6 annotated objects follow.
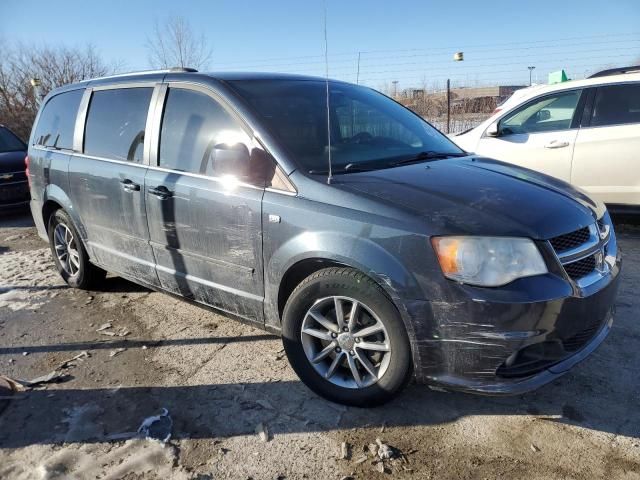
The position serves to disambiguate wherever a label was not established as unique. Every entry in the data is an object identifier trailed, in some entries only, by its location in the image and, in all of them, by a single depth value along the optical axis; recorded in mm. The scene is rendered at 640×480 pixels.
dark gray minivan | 2314
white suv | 5520
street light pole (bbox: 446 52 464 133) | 11212
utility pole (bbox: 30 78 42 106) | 18188
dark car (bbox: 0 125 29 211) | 8227
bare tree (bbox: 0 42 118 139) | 18000
